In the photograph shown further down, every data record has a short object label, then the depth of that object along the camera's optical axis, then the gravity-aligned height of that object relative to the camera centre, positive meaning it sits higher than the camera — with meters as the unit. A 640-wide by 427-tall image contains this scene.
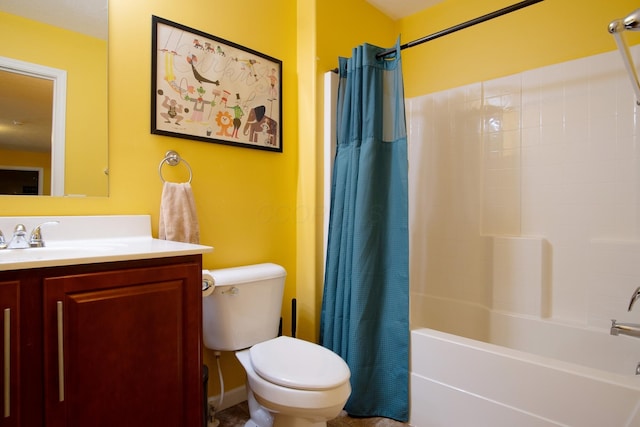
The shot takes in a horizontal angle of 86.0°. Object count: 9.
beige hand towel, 1.50 +0.00
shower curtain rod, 1.42 +0.86
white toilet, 1.20 -0.57
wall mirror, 1.25 +0.44
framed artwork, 1.55 +0.62
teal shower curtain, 1.69 -0.17
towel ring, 1.56 +0.25
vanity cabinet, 0.84 -0.36
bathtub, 1.19 -0.68
